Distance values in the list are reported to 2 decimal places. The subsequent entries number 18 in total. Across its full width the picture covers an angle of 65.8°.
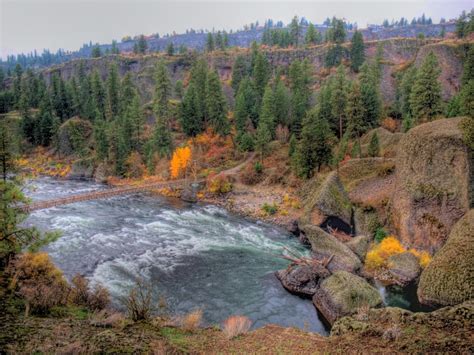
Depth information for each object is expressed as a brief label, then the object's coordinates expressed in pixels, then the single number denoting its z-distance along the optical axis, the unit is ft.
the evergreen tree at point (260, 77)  242.19
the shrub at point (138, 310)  54.29
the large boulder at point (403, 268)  84.94
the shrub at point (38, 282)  57.16
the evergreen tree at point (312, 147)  150.30
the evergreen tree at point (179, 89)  279.24
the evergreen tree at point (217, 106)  216.54
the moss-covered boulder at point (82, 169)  232.94
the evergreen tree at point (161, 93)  213.25
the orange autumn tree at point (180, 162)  188.96
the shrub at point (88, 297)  64.13
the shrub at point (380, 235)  105.29
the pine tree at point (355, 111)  162.30
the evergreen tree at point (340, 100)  179.11
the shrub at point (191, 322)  55.77
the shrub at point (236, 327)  54.75
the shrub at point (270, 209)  143.23
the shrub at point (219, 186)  171.22
